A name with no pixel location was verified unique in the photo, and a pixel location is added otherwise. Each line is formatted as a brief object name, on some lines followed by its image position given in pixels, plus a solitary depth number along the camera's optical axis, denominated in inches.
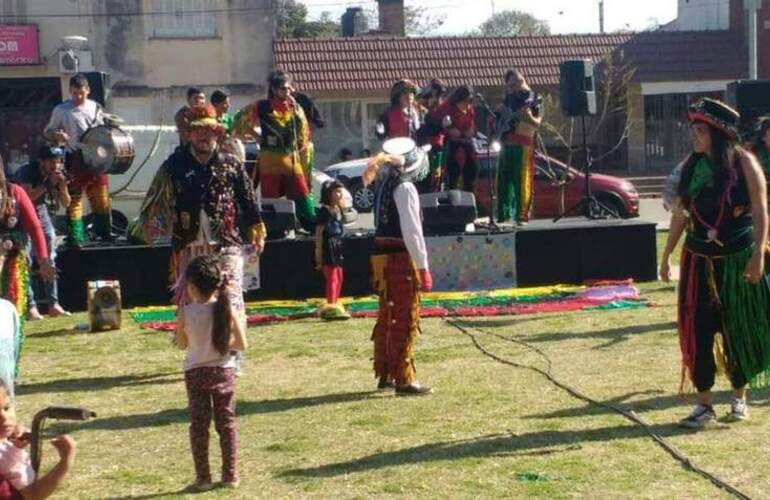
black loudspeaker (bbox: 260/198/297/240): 559.2
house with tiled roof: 1440.7
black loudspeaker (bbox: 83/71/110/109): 616.1
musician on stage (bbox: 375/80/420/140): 587.8
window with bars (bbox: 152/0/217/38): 1350.9
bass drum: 554.9
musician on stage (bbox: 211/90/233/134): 526.9
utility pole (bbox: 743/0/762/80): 972.6
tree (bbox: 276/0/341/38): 2147.8
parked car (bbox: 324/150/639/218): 884.6
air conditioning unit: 1300.4
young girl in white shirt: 279.7
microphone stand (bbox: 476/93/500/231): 599.8
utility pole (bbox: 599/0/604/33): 2753.4
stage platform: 562.9
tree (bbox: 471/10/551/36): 3120.1
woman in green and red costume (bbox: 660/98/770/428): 316.8
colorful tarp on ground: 519.2
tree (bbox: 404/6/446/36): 2415.1
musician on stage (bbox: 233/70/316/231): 532.1
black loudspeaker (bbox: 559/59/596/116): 669.9
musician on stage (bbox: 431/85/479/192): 600.7
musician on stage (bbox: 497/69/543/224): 610.5
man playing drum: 558.6
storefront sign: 1312.7
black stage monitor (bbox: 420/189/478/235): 577.9
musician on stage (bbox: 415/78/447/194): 594.2
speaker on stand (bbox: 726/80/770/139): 617.6
